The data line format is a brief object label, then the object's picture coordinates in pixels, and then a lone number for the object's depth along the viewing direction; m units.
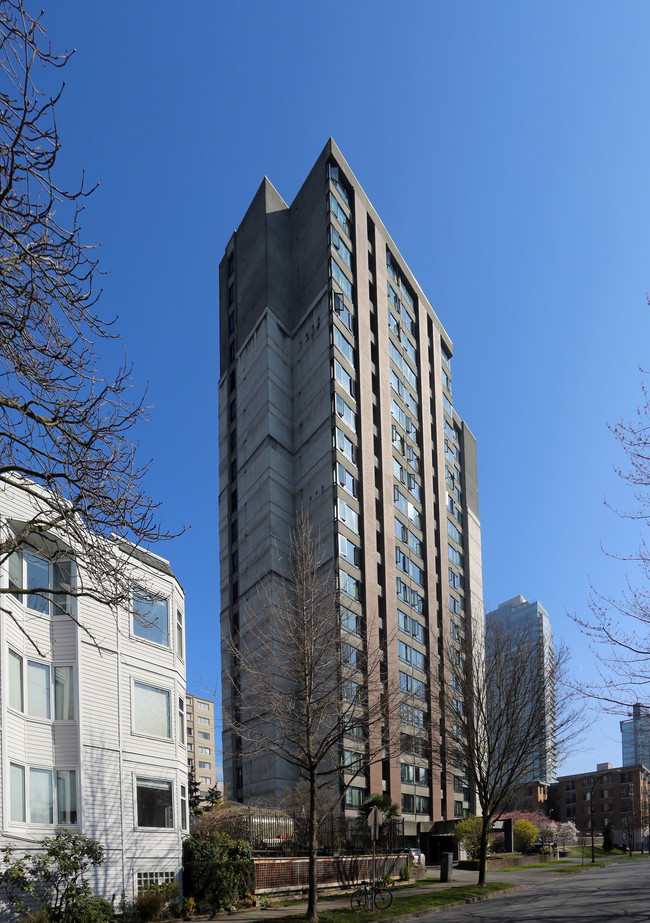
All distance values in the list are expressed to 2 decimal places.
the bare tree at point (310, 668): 24.55
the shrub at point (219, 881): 25.36
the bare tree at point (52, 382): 10.11
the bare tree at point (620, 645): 17.69
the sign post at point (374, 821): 25.05
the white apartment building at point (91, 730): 22.45
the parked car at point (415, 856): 43.39
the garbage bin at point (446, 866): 37.49
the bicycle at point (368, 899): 25.38
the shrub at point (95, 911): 20.91
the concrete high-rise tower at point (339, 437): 64.44
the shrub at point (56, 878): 20.09
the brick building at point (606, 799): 148.62
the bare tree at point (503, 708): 39.97
